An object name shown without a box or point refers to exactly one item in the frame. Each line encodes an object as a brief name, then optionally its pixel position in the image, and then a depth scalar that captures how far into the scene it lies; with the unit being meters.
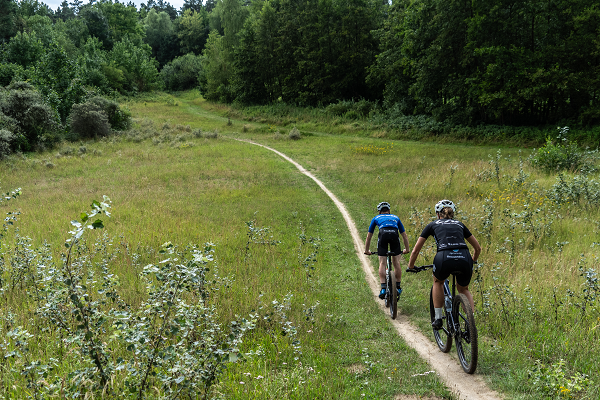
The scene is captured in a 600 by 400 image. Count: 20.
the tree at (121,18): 101.69
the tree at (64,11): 119.88
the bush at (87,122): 32.31
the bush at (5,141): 23.29
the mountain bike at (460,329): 5.00
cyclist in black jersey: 5.38
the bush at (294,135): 33.34
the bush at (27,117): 26.37
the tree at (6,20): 54.88
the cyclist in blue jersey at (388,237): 7.46
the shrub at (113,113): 35.69
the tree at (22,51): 45.47
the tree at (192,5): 136.11
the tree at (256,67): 51.03
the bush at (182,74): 84.50
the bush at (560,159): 17.11
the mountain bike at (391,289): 7.05
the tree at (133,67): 68.50
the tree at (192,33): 104.00
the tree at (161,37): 111.25
